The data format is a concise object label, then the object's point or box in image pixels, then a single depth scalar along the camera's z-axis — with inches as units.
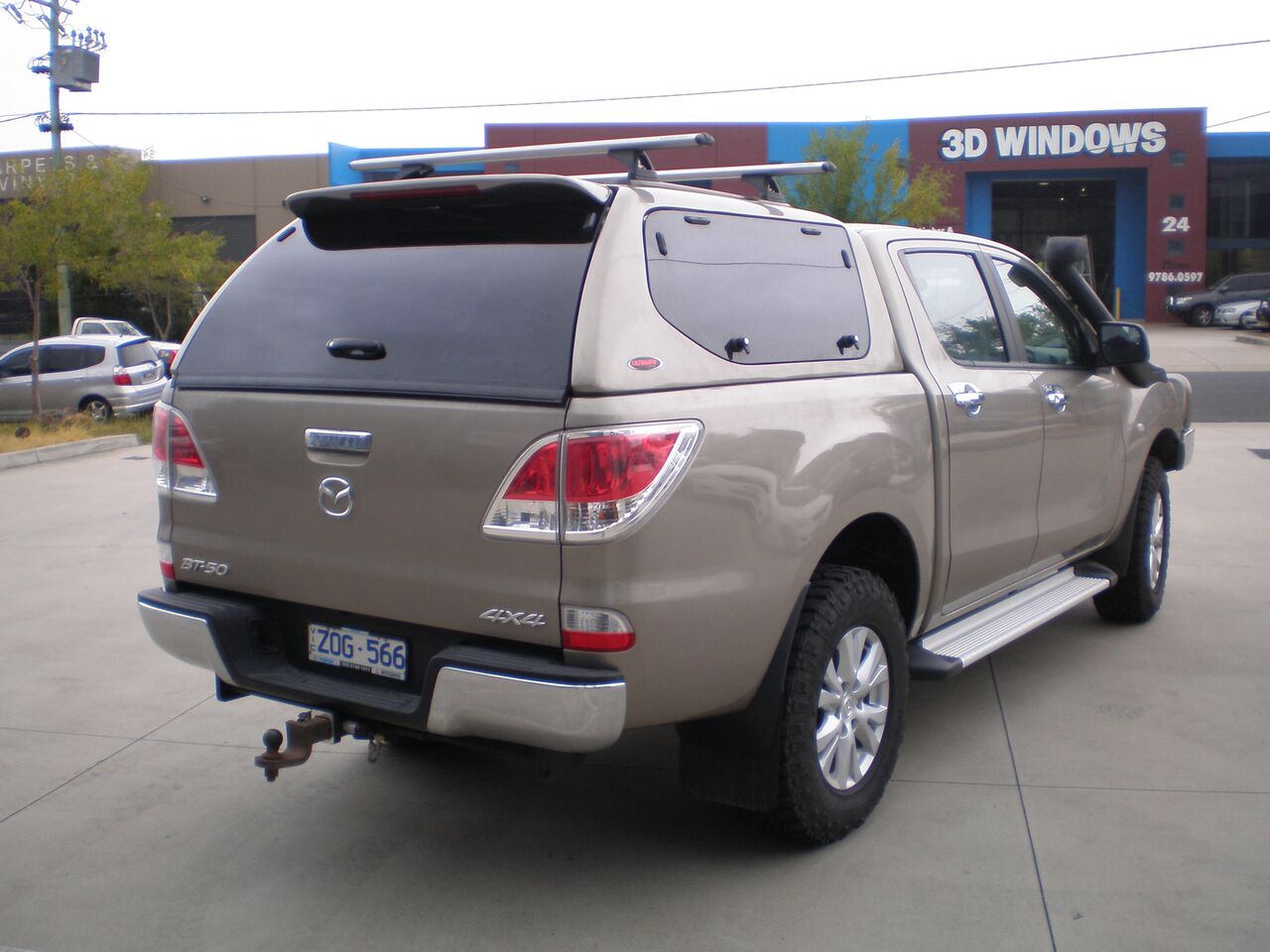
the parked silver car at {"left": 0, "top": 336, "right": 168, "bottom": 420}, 723.4
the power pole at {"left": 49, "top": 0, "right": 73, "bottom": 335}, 1162.6
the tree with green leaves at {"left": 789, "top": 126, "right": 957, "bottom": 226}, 1180.5
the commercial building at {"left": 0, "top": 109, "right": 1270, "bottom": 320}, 1556.3
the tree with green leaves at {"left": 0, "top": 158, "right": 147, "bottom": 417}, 692.1
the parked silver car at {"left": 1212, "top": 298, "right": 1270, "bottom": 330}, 1371.2
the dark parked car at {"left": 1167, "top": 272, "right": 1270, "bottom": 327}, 1534.2
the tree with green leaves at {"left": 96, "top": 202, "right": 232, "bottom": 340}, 1001.5
